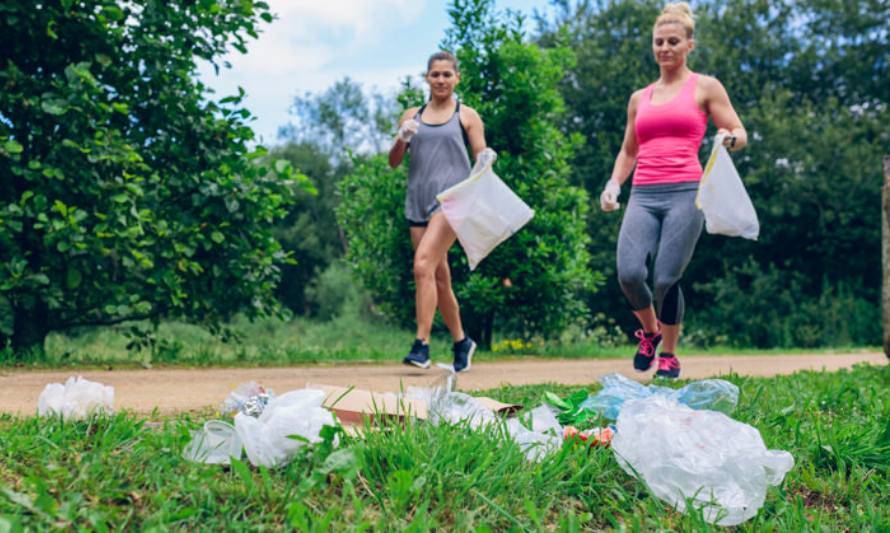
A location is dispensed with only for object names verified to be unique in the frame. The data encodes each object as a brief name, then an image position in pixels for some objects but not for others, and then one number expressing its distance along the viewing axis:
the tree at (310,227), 34.03
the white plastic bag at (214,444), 2.59
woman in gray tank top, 6.14
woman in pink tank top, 5.43
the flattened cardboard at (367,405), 3.05
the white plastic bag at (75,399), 3.04
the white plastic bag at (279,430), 2.54
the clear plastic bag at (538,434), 2.86
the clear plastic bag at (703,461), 2.63
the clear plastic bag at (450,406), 3.15
